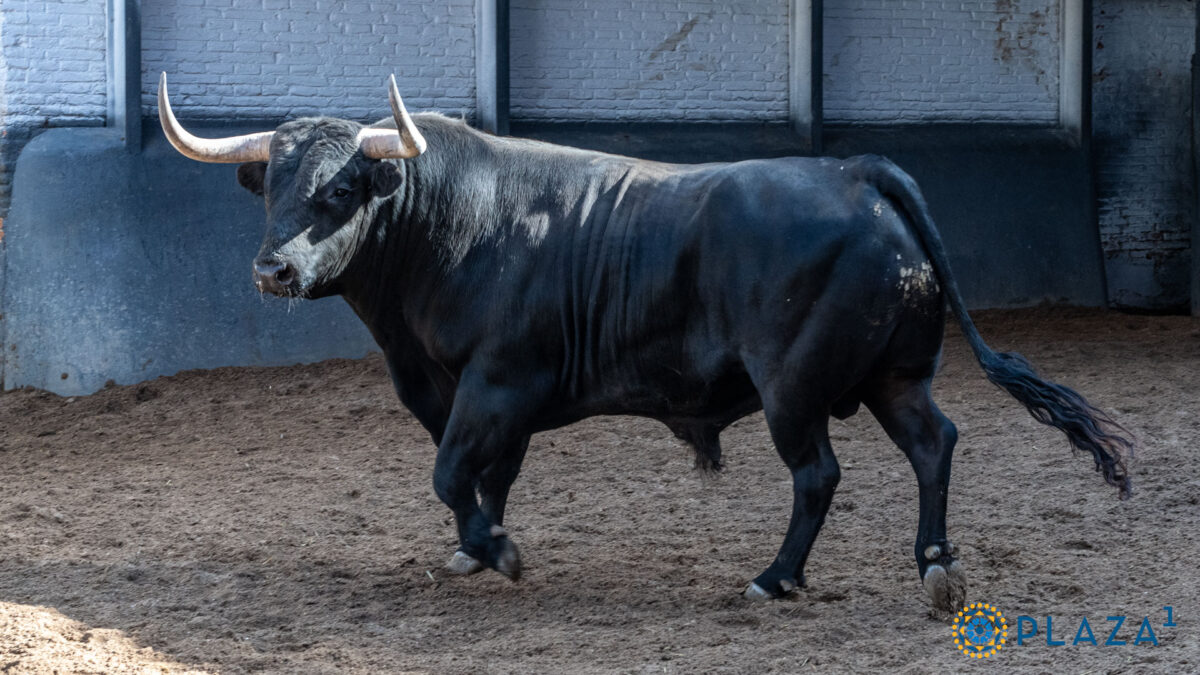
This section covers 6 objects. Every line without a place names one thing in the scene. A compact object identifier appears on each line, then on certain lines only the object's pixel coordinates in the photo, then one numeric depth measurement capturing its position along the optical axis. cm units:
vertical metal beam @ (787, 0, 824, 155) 1118
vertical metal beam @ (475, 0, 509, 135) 1016
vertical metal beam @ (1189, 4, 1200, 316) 1162
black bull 468
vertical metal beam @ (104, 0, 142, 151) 916
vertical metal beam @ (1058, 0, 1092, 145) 1210
